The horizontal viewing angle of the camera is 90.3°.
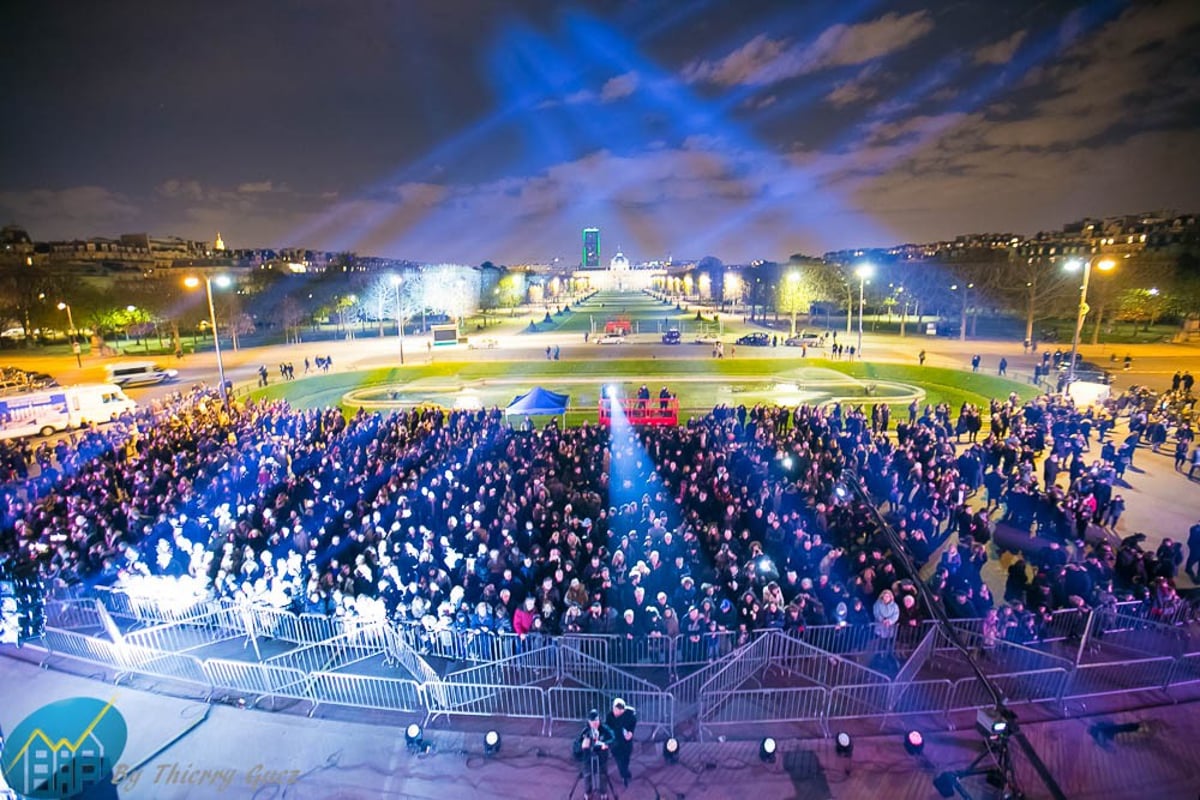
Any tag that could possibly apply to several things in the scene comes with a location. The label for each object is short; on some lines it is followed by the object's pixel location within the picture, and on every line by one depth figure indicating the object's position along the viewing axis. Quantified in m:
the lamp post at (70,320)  57.64
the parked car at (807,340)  52.65
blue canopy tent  22.38
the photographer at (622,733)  7.84
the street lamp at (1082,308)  25.06
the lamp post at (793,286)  65.81
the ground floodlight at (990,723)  6.66
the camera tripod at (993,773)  6.48
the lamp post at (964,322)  55.28
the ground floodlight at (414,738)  8.36
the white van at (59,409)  26.16
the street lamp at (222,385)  25.76
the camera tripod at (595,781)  7.64
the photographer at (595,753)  7.59
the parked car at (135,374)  38.75
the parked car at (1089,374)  29.81
